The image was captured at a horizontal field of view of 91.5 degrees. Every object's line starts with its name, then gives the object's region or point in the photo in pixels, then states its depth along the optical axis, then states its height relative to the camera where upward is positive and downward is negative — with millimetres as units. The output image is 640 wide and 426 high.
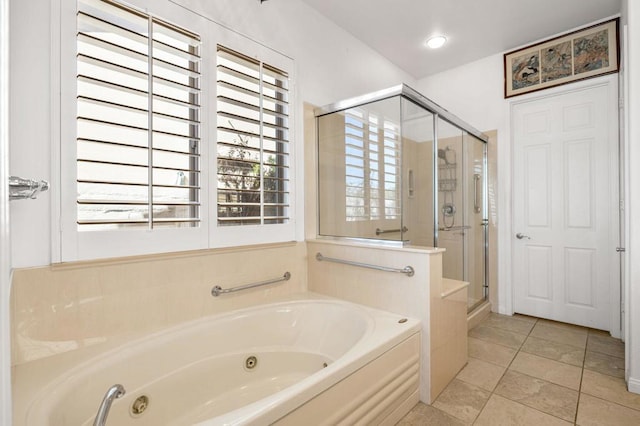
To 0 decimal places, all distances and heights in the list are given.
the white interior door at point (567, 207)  2693 +55
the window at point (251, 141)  1917 +479
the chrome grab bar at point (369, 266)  1840 -339
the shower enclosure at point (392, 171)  2133 +315
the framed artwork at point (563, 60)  2643 +1401
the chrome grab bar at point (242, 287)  1858 -464
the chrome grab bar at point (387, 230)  2059 -116
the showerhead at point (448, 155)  2522 +487
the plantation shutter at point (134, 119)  1435 +479
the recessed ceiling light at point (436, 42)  2891 +1622
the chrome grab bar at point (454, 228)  2531 -131
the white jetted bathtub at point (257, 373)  1106 -724
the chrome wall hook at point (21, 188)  844 +72
